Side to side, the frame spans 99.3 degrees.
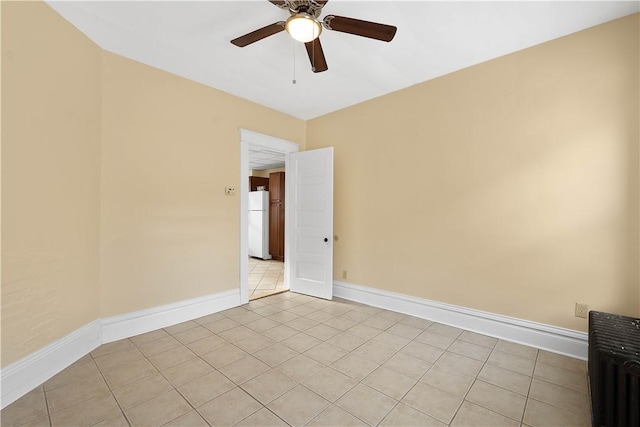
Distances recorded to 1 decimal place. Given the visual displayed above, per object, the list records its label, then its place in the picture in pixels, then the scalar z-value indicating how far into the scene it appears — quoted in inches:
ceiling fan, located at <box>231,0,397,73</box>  68.6
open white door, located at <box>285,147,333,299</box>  150.5
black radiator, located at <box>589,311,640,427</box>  53.7
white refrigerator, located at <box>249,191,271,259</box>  274.7
